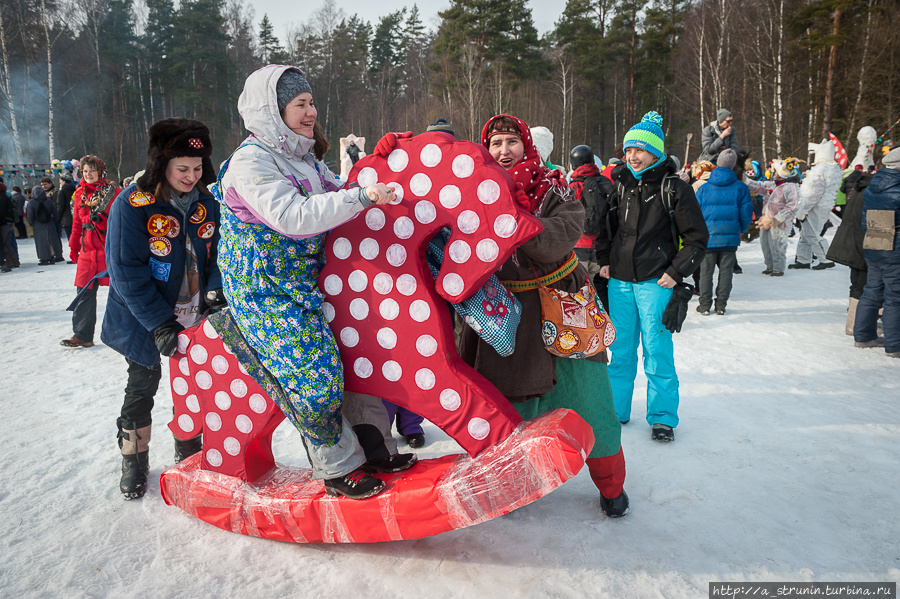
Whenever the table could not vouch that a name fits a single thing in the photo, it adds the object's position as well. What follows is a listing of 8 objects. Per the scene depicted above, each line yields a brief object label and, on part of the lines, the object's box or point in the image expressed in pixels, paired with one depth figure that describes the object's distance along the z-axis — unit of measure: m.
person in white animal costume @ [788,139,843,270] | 8.06
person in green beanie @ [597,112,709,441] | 3.18
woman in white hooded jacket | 1.93
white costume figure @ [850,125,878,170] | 9.84
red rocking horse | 1.85
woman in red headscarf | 2.27
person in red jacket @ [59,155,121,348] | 4.96
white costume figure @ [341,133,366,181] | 6.80
